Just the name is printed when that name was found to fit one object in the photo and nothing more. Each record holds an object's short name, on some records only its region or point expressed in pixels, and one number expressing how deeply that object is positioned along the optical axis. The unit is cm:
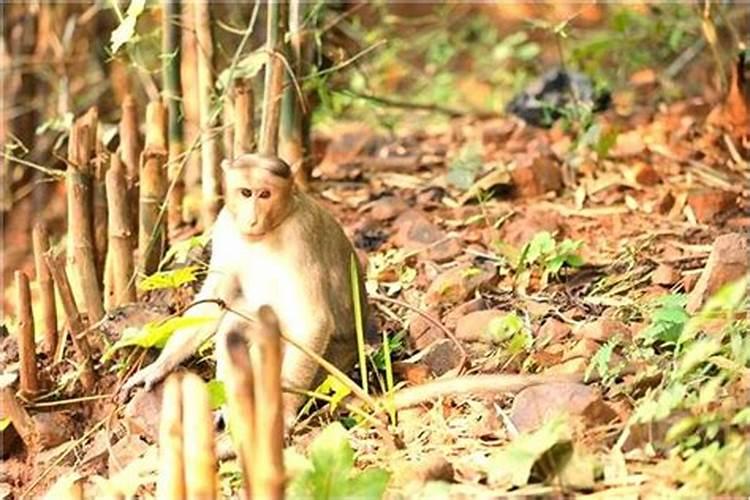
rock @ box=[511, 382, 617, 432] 634
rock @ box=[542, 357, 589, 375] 705
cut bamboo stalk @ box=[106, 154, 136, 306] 844
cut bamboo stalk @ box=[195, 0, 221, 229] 919
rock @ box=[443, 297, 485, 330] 809
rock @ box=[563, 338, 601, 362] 722
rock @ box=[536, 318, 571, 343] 761
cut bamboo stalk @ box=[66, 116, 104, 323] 837
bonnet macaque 735
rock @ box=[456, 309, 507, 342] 785
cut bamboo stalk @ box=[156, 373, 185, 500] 537
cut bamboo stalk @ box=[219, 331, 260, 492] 496
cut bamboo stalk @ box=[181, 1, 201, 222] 954
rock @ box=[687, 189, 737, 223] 934
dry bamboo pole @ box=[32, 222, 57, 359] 807
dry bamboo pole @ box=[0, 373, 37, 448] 785
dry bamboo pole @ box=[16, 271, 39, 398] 787
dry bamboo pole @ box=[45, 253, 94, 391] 802
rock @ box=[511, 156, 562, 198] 1005
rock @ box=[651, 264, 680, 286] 806
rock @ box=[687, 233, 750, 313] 711
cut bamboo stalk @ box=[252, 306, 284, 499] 494
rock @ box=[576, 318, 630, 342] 734
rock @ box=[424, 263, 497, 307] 845
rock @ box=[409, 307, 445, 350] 791
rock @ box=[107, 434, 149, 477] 727
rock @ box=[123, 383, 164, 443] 747
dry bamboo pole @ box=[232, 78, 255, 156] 873
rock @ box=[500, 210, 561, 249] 921
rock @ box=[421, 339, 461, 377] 763
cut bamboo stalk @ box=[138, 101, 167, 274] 872
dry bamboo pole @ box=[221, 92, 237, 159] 899
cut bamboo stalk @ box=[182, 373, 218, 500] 525
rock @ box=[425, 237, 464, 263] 913
